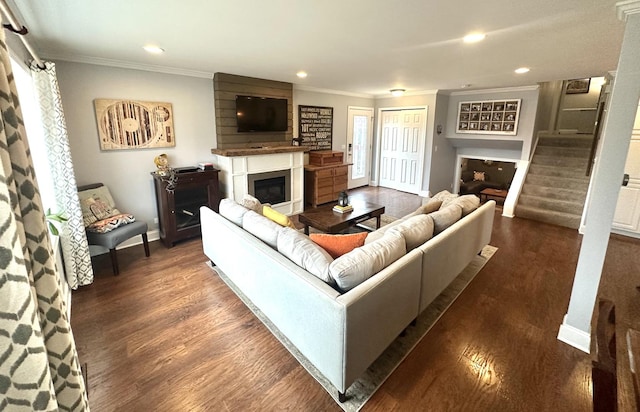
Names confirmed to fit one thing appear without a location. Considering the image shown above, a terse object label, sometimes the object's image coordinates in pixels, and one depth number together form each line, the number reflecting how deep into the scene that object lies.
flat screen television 4.52
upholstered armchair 3.06
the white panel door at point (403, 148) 6.54
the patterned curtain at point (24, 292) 0.60
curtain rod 1.32
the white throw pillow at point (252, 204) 2.98
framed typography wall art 5.79
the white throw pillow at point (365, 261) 1.71
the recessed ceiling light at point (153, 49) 2.86
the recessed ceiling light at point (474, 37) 2.42
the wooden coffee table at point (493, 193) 6.35
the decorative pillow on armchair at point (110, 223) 3.08
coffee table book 3.91
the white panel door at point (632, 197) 4.01
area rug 1.78
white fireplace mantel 4.39
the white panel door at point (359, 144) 6.88
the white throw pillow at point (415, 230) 2.26
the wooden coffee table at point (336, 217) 3.53
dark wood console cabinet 3.71
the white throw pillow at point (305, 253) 1.82
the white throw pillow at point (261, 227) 2.26
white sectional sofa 1.63
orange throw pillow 2.16
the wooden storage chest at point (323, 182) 5.64
